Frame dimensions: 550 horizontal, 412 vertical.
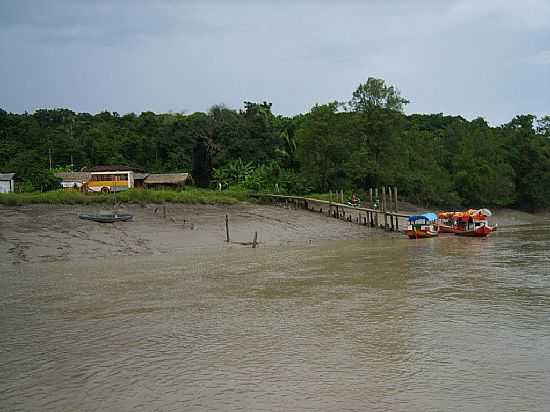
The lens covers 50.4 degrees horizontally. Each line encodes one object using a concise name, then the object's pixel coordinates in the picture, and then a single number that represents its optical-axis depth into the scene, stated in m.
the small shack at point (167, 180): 54.15
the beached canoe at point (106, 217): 34.44
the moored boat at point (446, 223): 39.69
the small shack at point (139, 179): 56.86
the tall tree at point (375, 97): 52.62
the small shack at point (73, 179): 52.78
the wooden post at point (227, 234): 33.90
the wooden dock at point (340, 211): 42.28
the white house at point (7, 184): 45.92
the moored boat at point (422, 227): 36.84
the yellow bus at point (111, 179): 53.44
